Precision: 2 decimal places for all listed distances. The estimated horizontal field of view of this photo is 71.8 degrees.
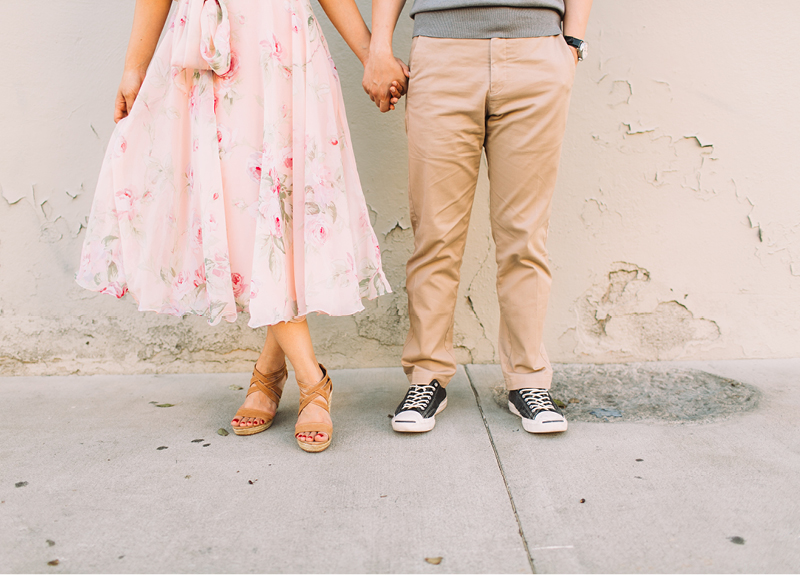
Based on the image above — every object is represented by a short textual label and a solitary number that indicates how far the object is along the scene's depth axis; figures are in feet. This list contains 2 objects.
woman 4.69
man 4.91
